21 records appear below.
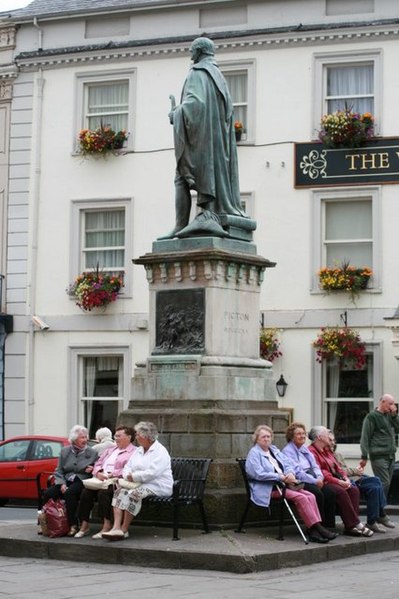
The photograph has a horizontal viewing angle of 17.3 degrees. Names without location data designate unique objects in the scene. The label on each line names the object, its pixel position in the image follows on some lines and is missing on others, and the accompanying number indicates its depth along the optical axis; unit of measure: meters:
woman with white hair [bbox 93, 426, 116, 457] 15.80
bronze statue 14.90
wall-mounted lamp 26.16
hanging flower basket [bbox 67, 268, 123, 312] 27.48
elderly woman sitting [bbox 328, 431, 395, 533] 14.66
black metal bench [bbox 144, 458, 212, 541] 13.03
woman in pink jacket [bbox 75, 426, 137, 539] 13.55
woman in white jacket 13.01
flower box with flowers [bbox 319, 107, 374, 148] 25.86
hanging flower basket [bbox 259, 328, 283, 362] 26.12
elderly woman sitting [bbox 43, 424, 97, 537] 13.98
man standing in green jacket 17.52
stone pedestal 14.02
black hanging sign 26.00
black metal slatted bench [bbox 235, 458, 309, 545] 13.27
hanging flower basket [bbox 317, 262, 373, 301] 25.75
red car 23.14
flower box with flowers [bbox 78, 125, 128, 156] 27.94
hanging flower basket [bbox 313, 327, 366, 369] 25.59
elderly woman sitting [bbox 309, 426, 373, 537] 13.99
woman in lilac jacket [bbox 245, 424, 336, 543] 13.34
